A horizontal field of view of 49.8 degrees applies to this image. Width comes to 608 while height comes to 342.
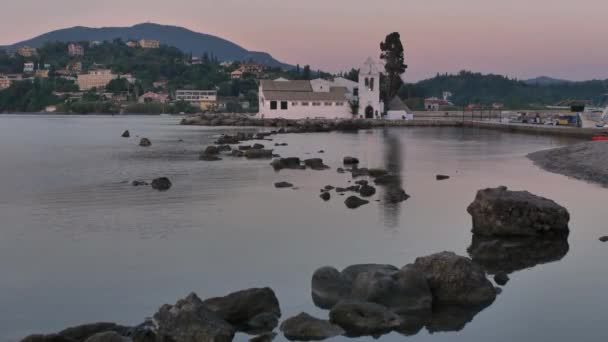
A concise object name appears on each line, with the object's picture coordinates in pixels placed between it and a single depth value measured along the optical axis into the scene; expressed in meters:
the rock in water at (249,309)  10.28
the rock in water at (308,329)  9.89
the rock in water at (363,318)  10.18
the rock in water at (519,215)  16.31
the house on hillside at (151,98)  193.29
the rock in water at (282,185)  26.35
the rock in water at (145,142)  52.93
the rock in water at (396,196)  22.77
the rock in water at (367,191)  23.45
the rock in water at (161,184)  26.08
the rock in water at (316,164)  33.31
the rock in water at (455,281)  11.52
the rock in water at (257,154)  39.31
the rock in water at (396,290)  10.94
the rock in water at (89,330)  9.38
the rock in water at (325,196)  22.78
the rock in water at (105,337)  8.61
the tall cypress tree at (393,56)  89.44
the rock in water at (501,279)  12.88
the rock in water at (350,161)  35.31
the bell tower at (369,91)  88.22
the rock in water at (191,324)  9.20
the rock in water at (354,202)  21.20
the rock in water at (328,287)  11.40
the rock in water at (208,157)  38.69
